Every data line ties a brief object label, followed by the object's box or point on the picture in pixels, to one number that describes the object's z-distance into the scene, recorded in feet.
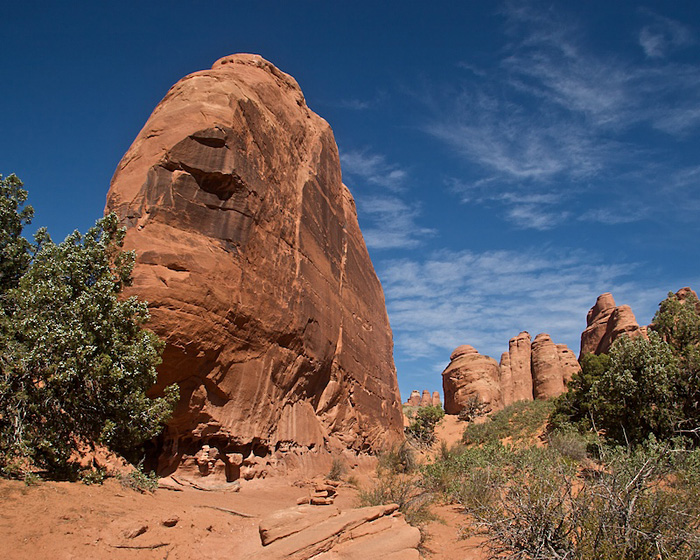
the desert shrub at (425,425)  95.42
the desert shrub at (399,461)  59.67
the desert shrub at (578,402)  69.22
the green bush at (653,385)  50.14
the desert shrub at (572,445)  49.29
